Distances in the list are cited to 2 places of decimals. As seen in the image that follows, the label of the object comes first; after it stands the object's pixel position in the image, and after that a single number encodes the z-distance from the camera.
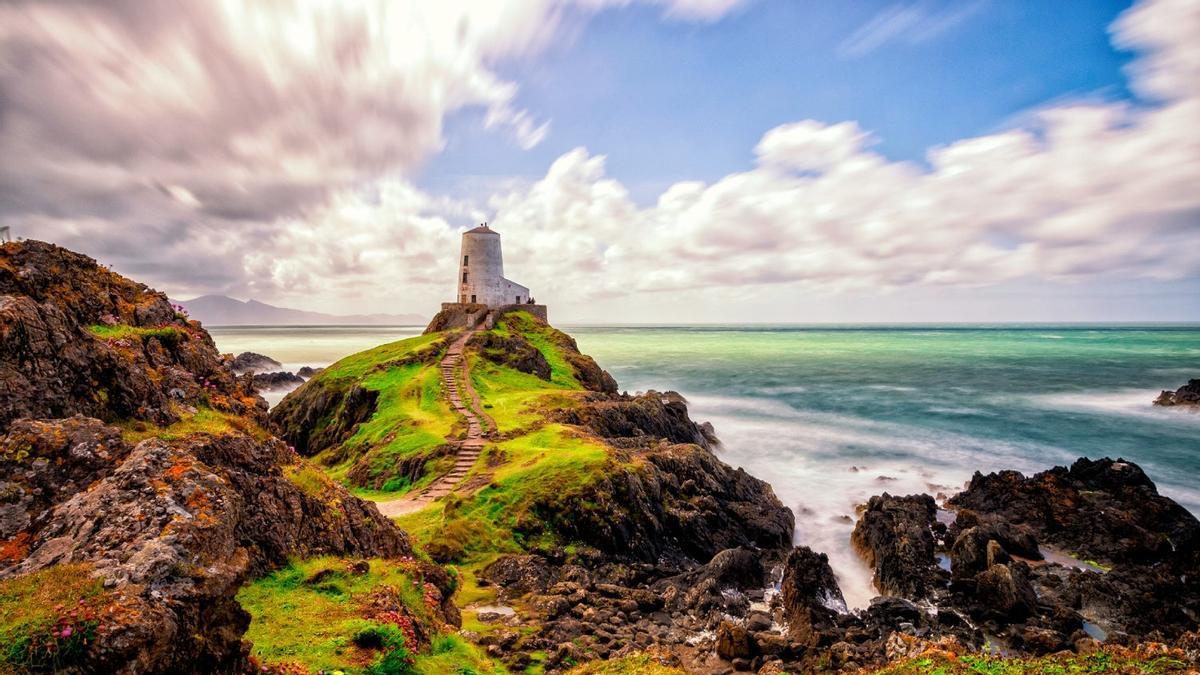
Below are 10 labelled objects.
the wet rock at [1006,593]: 19.20
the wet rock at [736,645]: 14.96
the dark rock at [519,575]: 18.83
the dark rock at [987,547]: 22.64
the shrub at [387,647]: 8.63
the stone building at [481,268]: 68.81
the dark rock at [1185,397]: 64.81
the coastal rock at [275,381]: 74.56
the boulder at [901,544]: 22.17
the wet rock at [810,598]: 16.67
